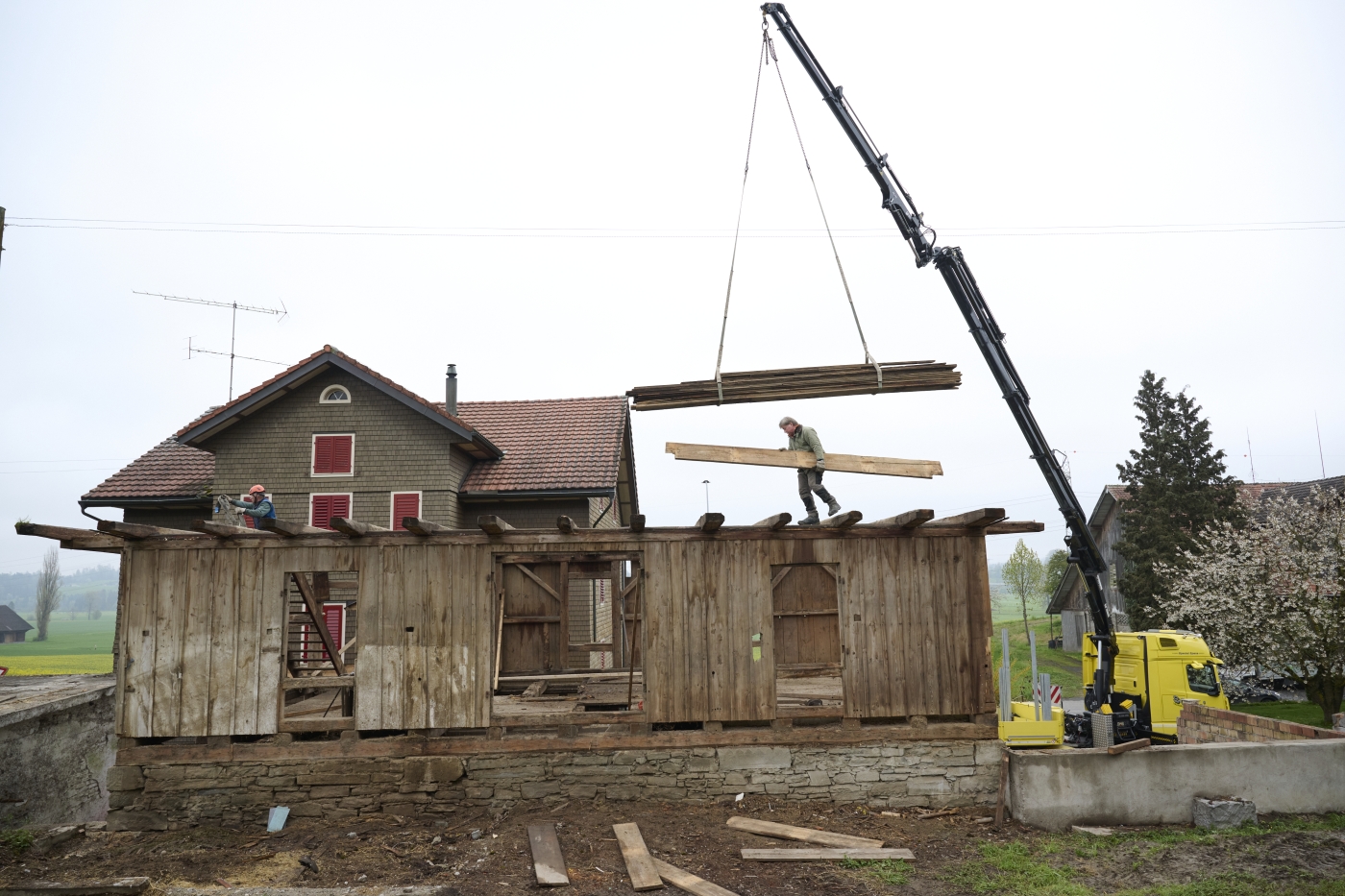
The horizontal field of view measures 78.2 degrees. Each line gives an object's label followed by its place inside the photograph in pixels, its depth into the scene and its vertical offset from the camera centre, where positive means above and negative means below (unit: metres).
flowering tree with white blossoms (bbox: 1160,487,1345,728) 17.50 -0.49
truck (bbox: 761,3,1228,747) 11.56 -0.91
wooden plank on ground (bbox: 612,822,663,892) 8.19 -2.83
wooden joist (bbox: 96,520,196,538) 10.04 +0.82
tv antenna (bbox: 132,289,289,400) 23.92 +8.19
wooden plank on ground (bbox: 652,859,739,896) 8.00 -2.90
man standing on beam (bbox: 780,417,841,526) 10.51 +1.40
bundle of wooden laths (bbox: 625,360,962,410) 9.55 +2.28
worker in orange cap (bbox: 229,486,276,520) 13.14 +1.40
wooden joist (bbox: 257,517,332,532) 9.94 +0.81
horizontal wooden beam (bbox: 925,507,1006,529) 10.36 +0.78
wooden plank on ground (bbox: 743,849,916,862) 8.87 -2.89
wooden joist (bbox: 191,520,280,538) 9.87 +0.80
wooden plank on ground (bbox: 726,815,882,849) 9.28 -2.83
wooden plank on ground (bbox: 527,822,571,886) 8.29 -2.84
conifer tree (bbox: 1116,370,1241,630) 27.25 +2.74
